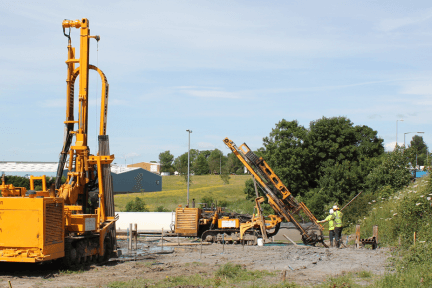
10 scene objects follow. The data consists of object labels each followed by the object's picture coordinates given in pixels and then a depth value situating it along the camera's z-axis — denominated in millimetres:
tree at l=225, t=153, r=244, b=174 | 114400
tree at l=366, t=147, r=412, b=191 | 36062
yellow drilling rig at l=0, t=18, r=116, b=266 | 13820
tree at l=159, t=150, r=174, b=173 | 151625
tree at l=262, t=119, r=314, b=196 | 48031
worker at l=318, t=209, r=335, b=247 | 21253
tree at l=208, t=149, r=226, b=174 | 125512
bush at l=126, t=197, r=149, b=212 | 45125
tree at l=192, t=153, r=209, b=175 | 121000
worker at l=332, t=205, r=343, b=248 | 21312
